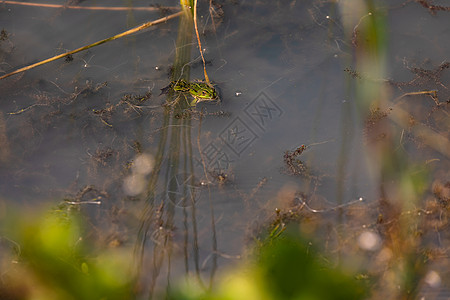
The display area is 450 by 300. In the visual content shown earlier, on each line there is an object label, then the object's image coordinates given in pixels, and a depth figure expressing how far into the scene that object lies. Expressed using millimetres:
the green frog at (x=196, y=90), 6238
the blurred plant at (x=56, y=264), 5168
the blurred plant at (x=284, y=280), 5059
